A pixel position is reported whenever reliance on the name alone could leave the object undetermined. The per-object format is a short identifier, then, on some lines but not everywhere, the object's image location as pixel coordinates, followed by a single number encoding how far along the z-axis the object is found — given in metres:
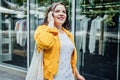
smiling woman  1.79
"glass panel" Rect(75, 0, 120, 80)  3.63
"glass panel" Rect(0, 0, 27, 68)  4.62
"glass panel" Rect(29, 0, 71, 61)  4.29
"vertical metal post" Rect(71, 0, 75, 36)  3.84
